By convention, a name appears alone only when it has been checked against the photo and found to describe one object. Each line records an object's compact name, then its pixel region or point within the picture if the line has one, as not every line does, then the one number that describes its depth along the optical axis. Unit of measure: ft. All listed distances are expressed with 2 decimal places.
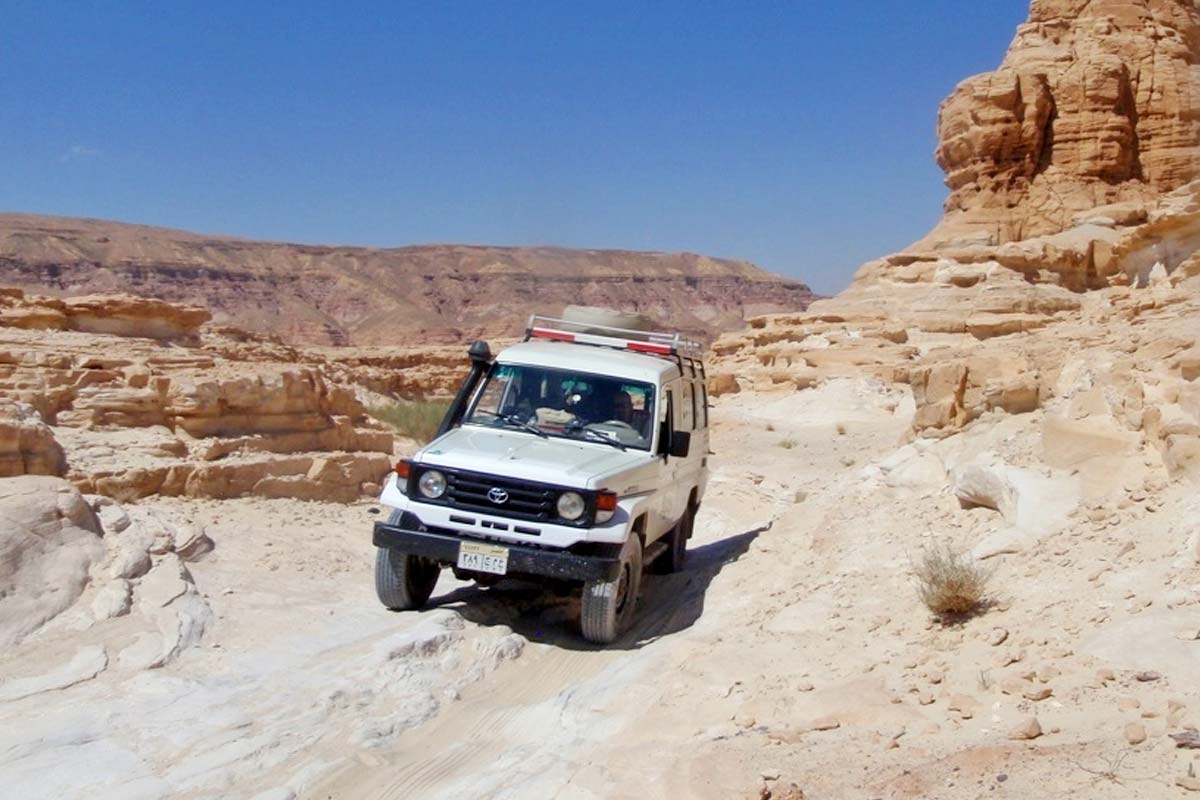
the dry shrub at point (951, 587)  20.25
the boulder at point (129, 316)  56.24
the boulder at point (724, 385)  107.04
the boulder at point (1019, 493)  23.67
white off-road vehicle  23.08
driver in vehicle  27.09
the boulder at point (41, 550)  21.36
